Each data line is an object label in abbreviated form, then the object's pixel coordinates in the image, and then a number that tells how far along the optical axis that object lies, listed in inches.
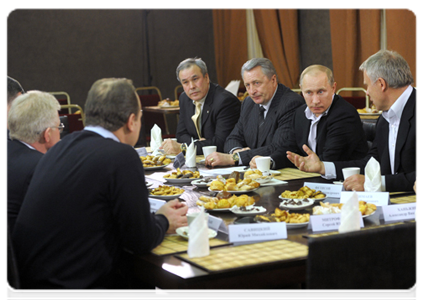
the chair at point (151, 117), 282.3
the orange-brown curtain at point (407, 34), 235.6
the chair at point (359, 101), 236.6
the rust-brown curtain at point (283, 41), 308.1
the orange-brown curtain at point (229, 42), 348.2
